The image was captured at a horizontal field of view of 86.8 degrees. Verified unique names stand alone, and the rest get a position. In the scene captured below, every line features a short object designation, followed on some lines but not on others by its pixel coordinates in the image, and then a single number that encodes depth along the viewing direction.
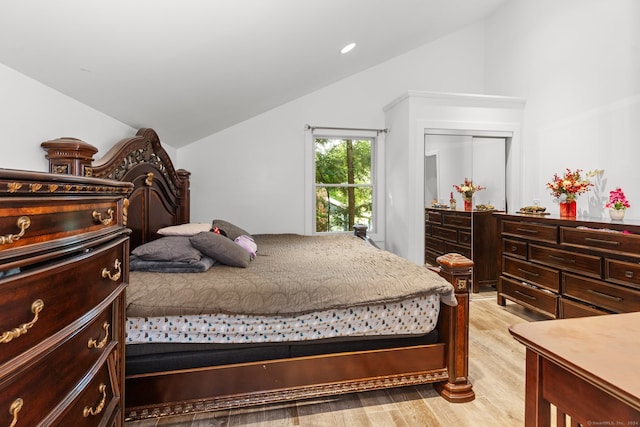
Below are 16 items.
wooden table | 0.58
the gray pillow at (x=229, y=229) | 2.93
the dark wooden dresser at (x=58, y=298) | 0.58
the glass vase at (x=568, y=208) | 3.10
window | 4.33
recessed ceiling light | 3.16
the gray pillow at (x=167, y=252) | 1.94
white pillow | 2.41
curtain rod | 4.18
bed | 1.57
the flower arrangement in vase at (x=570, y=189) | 3.08
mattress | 1.57
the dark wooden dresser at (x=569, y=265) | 2.32
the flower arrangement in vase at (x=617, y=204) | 2.74
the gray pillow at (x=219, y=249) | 2.07
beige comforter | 1.58
